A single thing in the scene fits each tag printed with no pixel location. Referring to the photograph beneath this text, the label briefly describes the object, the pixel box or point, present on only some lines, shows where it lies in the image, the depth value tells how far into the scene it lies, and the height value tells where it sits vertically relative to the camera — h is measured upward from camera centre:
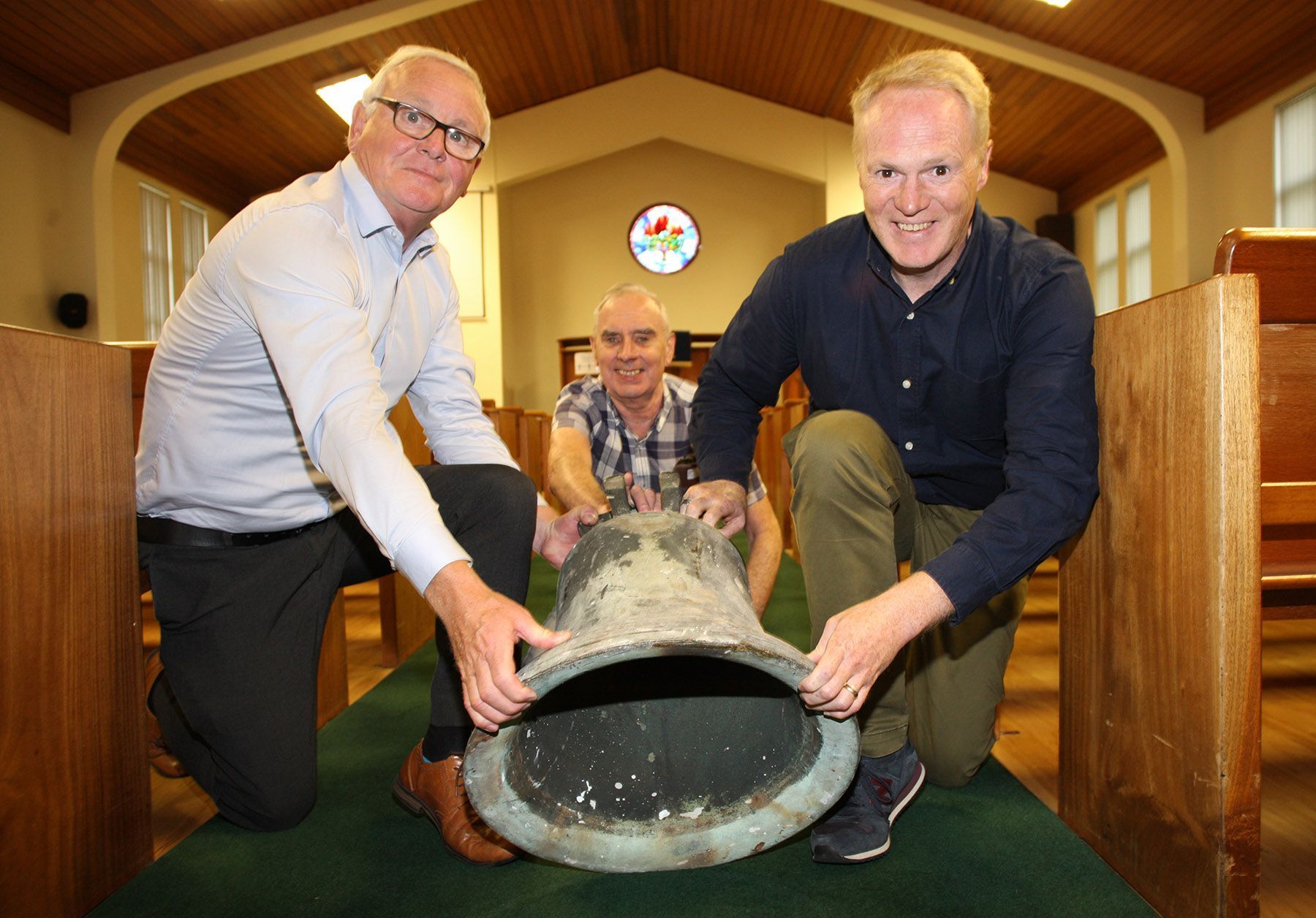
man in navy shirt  1.30 +0.05
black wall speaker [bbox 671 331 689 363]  9.30 +1.07
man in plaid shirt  2.68 +0.12
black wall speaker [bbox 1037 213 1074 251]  10.48 +2.52
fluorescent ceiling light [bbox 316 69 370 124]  8.06 +3.31
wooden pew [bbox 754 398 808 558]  4.66 -0.05
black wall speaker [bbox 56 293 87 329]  7.58 +1.30
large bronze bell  0.90 -0.36
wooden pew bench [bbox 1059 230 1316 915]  1.14 -0.19
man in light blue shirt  1.55 -0.06
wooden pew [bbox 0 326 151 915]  1.21 -0.24
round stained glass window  11.80 +2.79
